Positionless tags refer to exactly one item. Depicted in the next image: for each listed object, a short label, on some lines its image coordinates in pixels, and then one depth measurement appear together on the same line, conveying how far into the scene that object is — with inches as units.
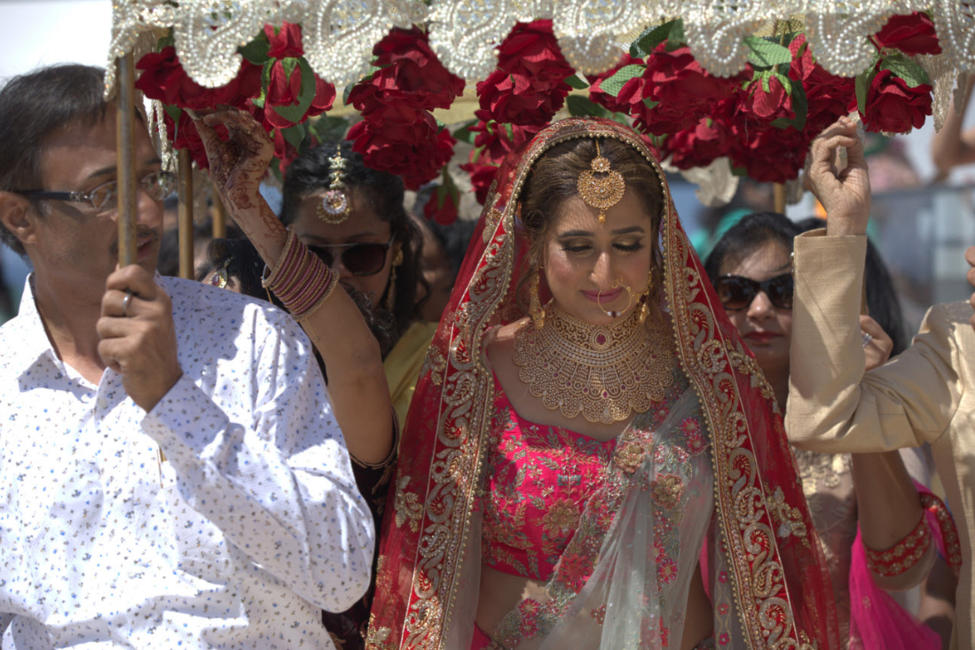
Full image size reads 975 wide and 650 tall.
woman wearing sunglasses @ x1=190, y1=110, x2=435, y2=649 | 97.2
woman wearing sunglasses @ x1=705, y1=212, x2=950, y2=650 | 115.8
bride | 99.4
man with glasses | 70.6
